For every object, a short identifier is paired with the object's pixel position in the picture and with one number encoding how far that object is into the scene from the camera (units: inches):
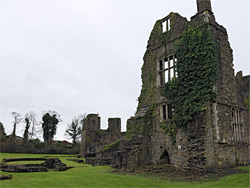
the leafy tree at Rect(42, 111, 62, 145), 1993.1
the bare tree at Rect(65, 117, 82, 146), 2230.6
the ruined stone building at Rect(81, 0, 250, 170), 483.2
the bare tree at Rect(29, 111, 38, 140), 2146.7
